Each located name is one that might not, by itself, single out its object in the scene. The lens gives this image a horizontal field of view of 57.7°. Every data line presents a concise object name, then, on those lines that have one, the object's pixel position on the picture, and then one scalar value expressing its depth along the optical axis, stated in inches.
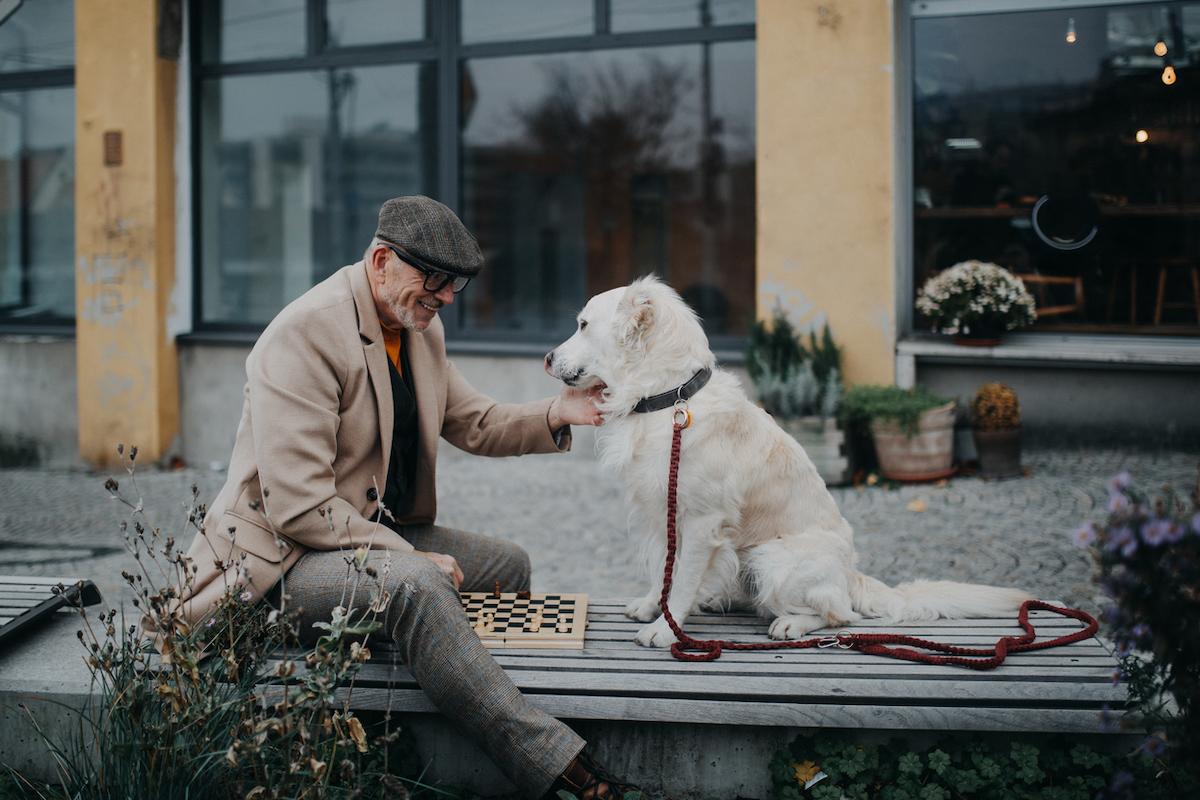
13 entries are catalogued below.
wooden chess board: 129.7
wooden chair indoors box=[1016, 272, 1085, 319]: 336.8
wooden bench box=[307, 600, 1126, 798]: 115.6
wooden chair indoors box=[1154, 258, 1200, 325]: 329.7
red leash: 123.0
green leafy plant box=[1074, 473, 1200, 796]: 88.4
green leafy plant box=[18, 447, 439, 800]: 98.0
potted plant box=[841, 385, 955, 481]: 293.6
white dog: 134.2
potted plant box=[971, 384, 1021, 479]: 297.1
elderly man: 113.6
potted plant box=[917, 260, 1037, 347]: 317.4
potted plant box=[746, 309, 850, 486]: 298.2
